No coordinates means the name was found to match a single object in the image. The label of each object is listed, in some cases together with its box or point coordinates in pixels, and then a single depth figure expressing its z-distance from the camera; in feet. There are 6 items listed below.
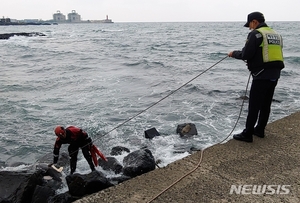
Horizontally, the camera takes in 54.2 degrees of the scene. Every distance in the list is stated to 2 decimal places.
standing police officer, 12.80
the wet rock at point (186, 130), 26.71
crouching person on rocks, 18.72
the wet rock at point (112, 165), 19.59
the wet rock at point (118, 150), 23.31
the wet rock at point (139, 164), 16.70
